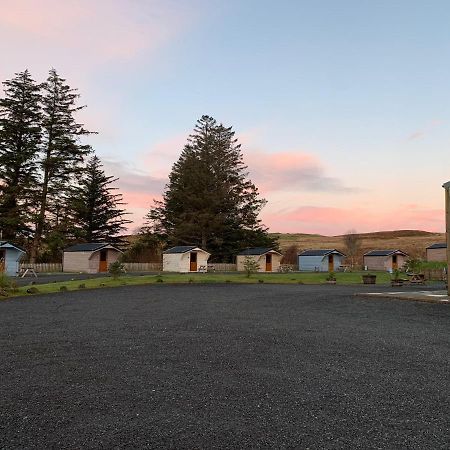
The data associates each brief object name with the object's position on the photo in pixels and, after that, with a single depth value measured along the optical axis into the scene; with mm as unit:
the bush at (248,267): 33794
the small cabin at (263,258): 53003
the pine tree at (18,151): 50094
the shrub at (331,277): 30041
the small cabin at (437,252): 53750
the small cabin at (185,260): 47094
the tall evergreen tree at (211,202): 61656
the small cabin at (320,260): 54000
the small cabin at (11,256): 38000
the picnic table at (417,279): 27984
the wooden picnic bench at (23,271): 35875
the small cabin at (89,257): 44594
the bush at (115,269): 27439
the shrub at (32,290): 19234
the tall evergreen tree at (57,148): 51594
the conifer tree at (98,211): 60497
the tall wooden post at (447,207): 17891
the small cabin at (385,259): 55500
